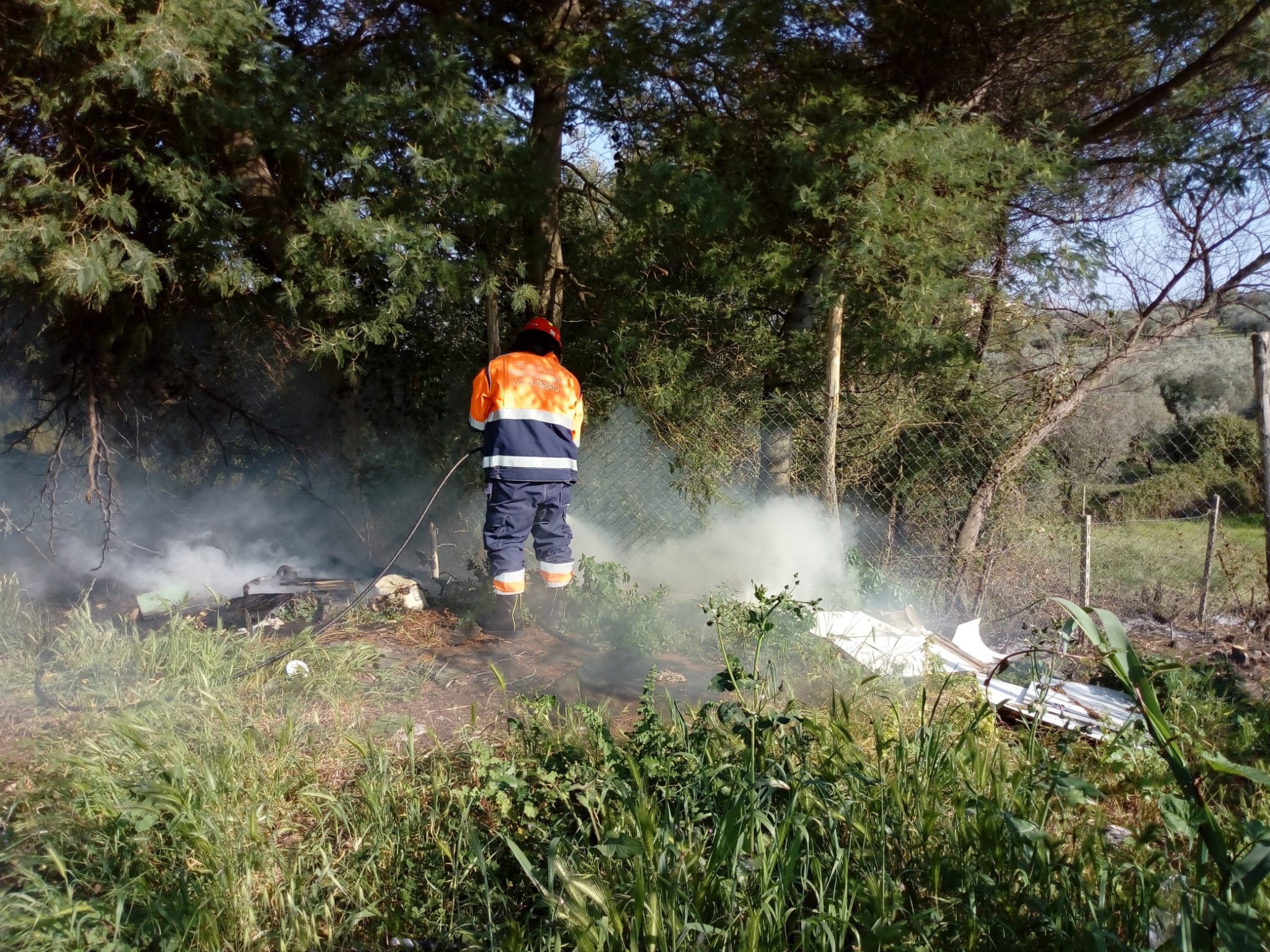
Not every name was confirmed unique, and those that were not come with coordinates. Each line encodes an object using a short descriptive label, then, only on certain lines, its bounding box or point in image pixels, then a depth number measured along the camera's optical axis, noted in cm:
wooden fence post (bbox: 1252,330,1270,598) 459
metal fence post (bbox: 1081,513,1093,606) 555
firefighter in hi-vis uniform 528
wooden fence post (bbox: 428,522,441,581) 687
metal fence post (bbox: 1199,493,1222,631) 594
